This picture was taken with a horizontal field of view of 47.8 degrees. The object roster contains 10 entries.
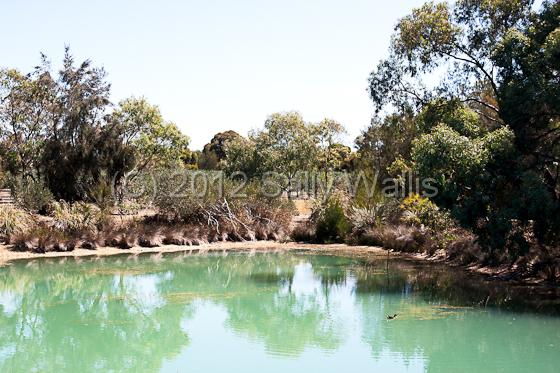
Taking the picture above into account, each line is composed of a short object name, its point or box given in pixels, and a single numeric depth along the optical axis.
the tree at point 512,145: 13.92
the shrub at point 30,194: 24.64
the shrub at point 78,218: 23.19
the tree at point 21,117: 33.19
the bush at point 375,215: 24.94
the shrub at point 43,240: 21.80
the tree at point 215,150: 66.06
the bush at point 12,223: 22.16
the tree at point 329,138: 52.69
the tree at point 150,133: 41.28
